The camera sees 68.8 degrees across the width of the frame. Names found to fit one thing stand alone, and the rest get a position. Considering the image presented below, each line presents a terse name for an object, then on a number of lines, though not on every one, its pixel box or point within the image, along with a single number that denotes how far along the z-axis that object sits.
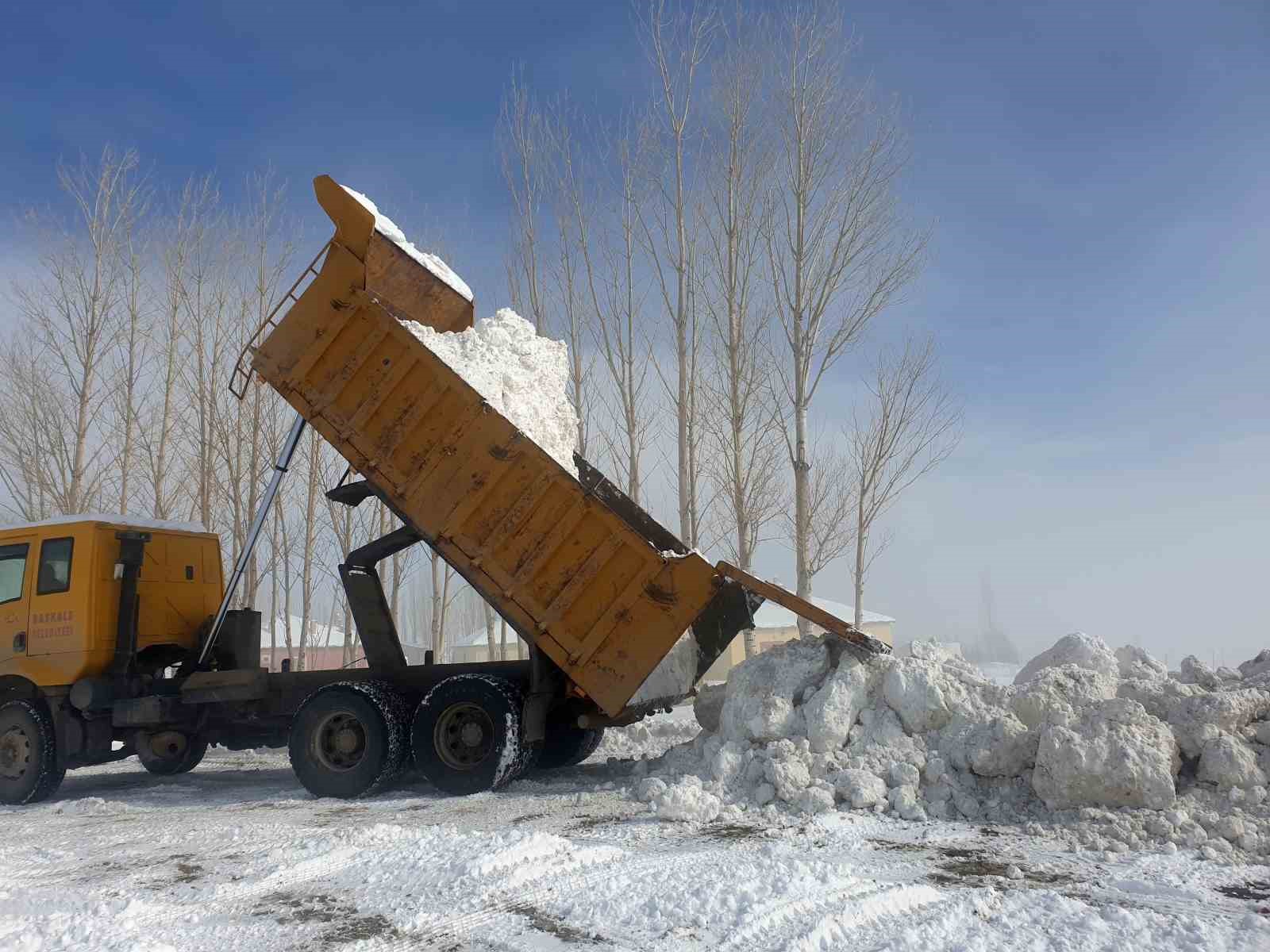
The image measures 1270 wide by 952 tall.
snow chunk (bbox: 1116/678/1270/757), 6.17
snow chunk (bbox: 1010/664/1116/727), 6.93
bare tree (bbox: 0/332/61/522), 22.11
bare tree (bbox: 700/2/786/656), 16.66
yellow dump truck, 7.27
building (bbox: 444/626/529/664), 43.24
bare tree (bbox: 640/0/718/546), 17.34
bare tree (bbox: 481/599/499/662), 19.97
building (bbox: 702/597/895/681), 33.34
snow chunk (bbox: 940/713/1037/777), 6.43
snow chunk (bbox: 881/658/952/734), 6.95
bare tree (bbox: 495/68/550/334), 20.98
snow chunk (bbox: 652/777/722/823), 6.39
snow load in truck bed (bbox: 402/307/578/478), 7.82
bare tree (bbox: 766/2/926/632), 14.57
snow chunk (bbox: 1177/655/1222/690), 7.86
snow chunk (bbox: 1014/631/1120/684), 8.45
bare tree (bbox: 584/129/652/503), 19.89
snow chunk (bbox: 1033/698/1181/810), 5.77
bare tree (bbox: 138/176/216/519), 22.67
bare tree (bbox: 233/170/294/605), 22.53
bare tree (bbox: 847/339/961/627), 19.50
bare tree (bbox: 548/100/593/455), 21.06
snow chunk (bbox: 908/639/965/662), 7.95
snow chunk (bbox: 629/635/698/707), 7.86
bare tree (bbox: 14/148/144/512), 20.03
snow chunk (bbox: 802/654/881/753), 6.93
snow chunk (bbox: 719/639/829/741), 7.15
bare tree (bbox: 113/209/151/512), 22.16
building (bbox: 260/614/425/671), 30.51
